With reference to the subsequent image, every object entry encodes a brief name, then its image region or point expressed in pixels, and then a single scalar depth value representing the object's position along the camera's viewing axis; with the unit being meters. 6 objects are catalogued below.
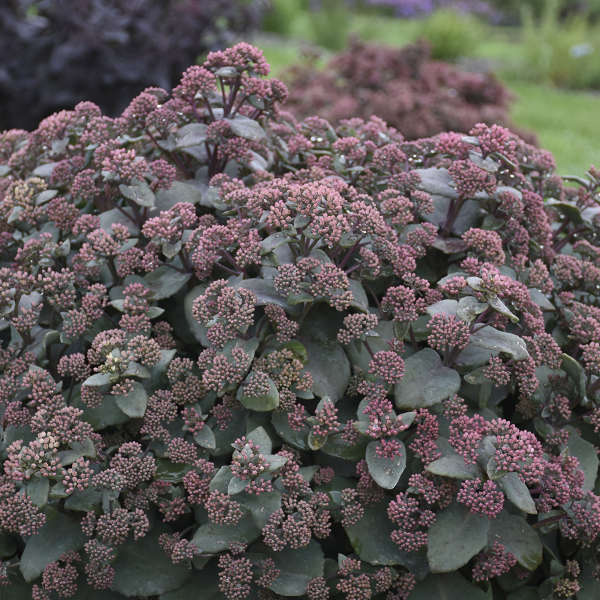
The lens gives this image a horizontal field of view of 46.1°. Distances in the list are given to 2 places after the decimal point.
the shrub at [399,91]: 5.61
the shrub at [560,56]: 11.80
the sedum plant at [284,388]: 1.73
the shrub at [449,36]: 11.88
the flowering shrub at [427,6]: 16.70
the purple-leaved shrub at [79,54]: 5.69
